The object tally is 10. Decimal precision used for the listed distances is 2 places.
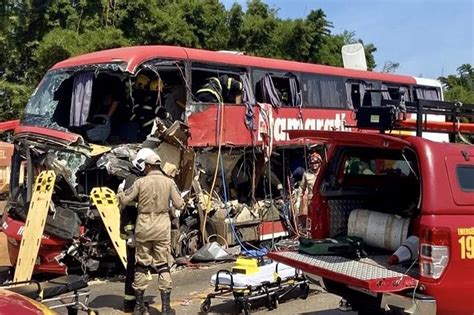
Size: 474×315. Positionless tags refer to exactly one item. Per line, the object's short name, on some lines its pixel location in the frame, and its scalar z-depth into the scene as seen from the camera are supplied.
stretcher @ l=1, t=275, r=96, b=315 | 5.86
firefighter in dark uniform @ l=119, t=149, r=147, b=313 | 7.63
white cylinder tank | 5.99
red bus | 9.60
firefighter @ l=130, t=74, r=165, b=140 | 11.06
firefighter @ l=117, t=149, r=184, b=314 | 7.22
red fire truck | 5.19
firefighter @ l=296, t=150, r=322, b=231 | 11.47
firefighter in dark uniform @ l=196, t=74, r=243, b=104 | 11.13
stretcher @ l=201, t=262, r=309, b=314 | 7.24
